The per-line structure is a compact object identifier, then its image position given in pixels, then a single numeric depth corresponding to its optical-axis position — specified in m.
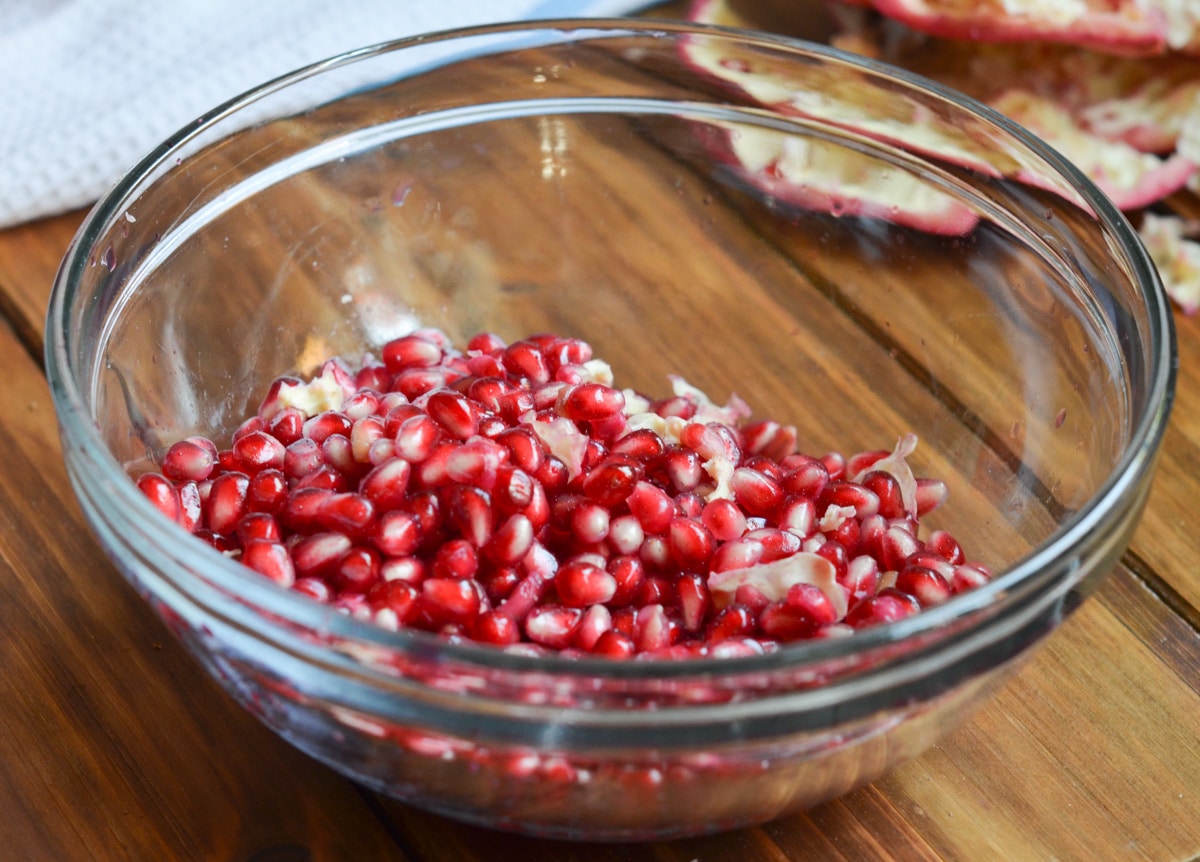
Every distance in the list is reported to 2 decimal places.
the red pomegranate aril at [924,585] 0.46
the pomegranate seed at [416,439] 0.48
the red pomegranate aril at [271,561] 0.46
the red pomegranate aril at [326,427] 0.50
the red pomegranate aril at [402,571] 0.46
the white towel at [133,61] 0.60
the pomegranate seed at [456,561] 0.46
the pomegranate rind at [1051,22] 0.63
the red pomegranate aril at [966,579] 0.47
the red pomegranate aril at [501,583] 0.47
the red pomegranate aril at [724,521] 0.48
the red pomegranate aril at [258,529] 0.47
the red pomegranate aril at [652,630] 0.46
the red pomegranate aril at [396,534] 0.46
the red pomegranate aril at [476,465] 0.47
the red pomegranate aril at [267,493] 0.48
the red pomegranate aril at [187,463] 0.49
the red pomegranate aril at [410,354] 0.53
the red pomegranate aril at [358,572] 0.46
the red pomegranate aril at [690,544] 0.48
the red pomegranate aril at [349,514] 0.47
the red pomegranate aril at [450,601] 0.45
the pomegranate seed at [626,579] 0.47
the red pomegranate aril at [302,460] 0.49
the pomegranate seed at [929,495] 0.51
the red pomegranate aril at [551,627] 0.46
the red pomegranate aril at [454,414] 0.49
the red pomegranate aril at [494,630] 0.45
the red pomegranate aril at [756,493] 0.49
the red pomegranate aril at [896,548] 0.48
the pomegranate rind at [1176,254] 0.60
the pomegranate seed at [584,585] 0.46
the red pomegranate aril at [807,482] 0.50
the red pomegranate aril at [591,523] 0.48
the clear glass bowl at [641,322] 0.41
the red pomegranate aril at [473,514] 0.47
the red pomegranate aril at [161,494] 0.47
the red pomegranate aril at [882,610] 0.45
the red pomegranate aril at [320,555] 0.46
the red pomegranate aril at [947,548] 0.50
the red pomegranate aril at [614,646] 0.45
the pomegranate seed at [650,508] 0.48
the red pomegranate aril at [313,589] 0.46
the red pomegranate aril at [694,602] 0.47
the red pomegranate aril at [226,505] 0.48
